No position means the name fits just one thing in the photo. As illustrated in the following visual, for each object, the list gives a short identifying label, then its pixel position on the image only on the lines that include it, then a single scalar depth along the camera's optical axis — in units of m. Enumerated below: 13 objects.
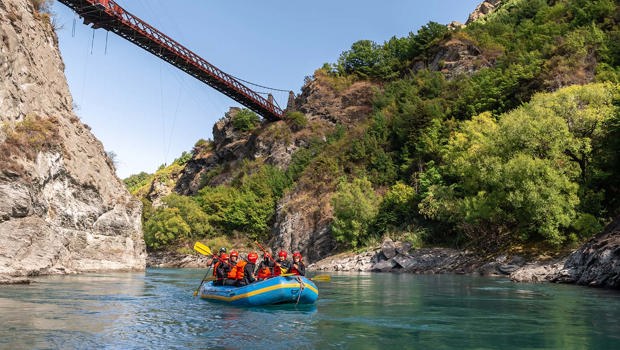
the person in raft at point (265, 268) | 17.72
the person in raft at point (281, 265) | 17.48
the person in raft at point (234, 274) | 17.41
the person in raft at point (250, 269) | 16.78
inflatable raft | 15.58
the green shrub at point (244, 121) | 81.19
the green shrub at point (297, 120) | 72.38
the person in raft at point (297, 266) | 17.16
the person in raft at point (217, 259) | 18.53
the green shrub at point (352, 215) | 47.66
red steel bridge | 44.12
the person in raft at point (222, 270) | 18.17
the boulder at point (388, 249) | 40.80
